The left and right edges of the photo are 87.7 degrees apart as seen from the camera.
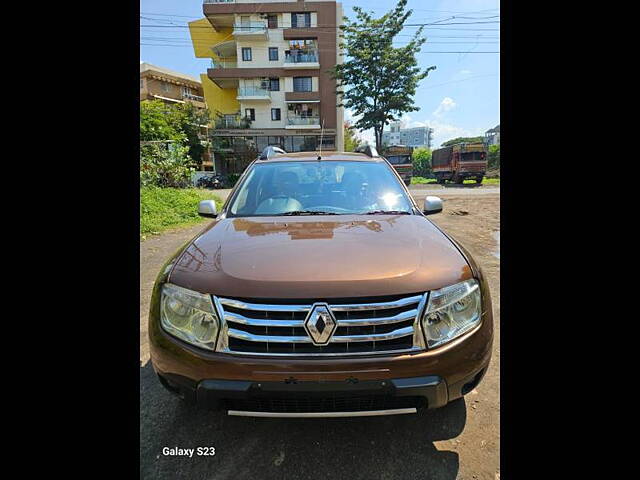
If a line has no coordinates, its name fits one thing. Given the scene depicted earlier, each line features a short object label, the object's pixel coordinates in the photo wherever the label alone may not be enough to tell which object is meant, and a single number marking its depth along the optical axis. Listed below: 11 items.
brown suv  1.40
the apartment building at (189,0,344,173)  31.67
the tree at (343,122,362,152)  47.09
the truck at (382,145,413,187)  23.30
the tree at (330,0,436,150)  25.20
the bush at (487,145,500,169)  28.30
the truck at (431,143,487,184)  23.30
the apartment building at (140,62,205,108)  35.97
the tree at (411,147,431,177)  37.88
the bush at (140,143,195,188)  10.92
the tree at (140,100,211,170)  25.41
